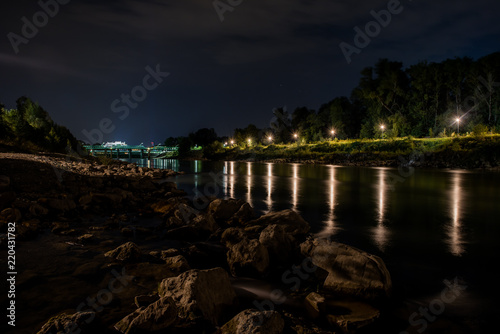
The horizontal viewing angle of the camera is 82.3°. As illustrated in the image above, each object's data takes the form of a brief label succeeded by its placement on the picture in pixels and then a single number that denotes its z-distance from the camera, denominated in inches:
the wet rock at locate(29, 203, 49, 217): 410.3
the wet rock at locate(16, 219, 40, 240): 338.3
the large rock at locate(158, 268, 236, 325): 186.5
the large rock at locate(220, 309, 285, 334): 165.0
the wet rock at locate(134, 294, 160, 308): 207.5
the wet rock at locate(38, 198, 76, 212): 444.8
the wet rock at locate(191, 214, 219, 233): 388.2
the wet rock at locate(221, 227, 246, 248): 344.5
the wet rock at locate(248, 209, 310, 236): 390.0
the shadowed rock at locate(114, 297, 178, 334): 173.5
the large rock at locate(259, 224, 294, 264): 295.3
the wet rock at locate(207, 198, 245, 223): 466.0
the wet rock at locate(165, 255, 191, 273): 271.1
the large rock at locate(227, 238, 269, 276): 265.9
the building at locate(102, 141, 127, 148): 6843.5
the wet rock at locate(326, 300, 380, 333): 189.9
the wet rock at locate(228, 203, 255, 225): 452.1
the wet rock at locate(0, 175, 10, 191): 450.6
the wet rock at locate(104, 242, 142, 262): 290.0
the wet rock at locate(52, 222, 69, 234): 368.8
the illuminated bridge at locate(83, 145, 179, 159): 6604.3
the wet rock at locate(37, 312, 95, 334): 172.2
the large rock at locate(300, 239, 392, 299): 221.2
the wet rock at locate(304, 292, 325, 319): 203.3
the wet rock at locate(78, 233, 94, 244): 341.0
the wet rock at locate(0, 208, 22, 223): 363.2
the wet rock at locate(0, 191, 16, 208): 391.7
